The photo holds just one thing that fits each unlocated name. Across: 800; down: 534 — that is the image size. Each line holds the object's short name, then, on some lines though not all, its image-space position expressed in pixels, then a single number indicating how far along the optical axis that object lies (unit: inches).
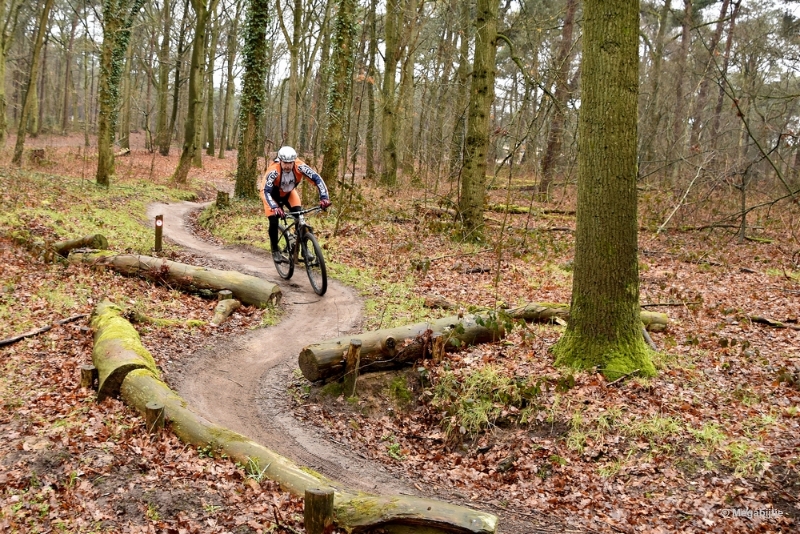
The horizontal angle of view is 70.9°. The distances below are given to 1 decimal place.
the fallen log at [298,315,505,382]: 278.1
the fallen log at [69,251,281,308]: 389.1
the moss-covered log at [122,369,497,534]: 171.5
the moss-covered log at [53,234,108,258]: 428.1
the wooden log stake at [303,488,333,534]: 162.7
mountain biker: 399.2
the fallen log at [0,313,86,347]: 282.6
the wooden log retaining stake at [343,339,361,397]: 273.7
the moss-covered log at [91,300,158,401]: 239.8
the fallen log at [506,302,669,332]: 343.3
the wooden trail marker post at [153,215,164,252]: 466.0
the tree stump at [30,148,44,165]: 885.8
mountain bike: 398.9
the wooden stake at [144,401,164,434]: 213.0
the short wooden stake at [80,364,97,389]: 245.0
